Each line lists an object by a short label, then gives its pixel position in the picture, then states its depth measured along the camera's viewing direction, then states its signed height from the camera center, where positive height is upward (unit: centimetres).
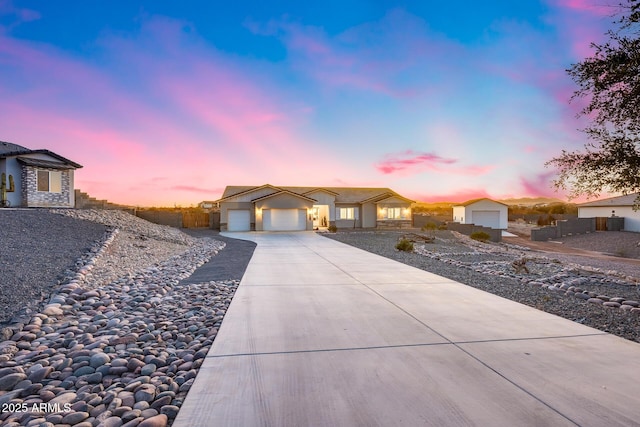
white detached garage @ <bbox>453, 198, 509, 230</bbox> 3397 +56
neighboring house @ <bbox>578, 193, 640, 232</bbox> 2875 +66
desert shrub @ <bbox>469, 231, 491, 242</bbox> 2306 -126
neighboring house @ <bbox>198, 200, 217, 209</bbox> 4761 +262
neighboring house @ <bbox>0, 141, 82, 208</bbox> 1750 +267
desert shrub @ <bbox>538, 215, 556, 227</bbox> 3922 -31
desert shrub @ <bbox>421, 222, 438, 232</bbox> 2579 -72
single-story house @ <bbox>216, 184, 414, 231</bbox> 2672 +106
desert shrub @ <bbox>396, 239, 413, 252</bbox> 1305 -111
